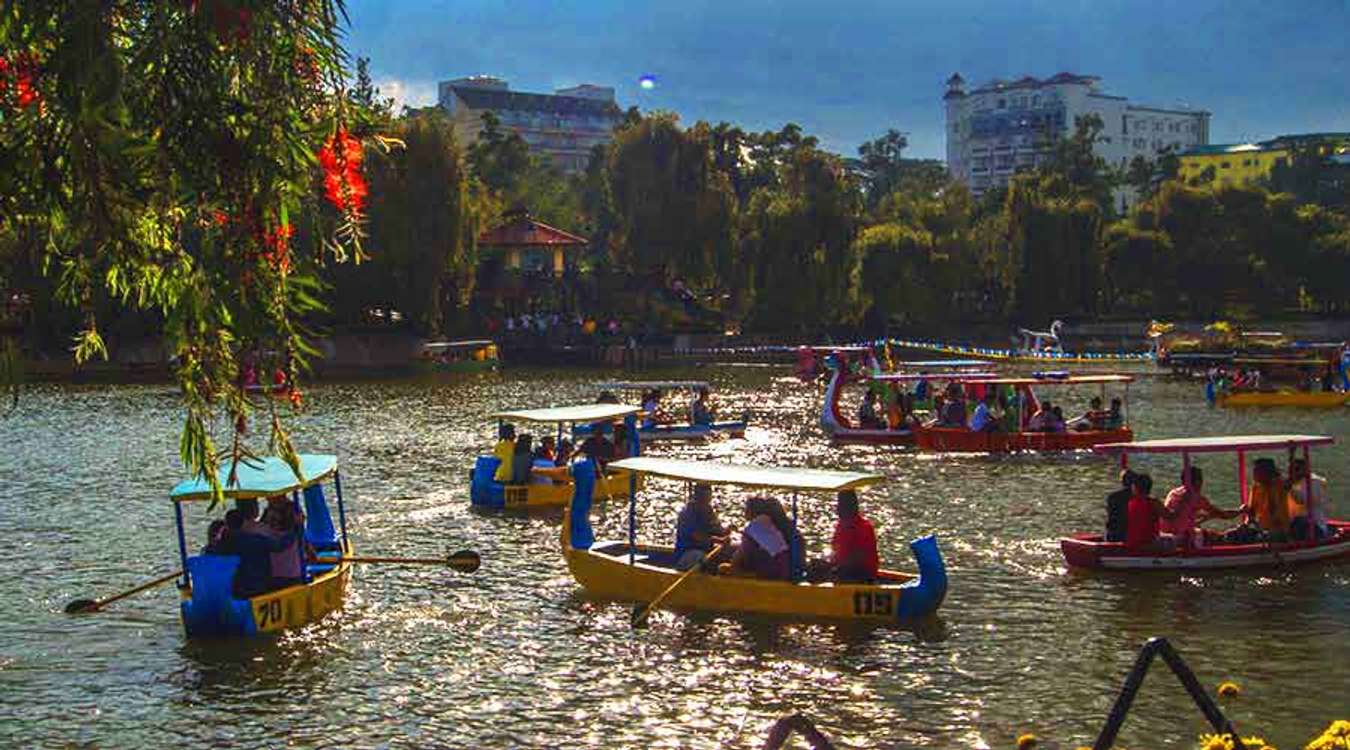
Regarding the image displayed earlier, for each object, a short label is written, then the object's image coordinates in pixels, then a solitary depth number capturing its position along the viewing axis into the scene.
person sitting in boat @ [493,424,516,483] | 31.03
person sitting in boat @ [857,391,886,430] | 44.22
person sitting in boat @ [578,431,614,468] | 33.06
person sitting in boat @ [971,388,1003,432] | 40.53
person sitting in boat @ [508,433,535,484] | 31.03
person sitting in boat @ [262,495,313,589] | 20.03
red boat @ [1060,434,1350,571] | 22.75
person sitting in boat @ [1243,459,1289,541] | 23.25
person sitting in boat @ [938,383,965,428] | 42.00
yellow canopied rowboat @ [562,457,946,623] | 19.77
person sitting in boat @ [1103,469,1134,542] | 23.09
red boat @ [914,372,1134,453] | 40.56
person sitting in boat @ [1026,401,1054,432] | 41.12
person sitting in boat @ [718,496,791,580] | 20.19
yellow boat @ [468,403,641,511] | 30.88
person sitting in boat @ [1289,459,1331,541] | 23.36
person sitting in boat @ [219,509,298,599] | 19.11
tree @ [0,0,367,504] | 7.59
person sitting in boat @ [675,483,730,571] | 21.30
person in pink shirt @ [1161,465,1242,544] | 22.81
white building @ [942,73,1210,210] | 178.88
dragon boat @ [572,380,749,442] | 45.09
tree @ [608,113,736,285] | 92.00
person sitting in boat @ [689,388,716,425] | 46.53
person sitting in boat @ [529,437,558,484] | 32.31
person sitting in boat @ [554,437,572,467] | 32.97
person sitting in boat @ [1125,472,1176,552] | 22.67
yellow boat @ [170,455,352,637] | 18.84
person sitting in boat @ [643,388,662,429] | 45.88
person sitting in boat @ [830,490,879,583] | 19.91
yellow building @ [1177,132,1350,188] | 186.25
